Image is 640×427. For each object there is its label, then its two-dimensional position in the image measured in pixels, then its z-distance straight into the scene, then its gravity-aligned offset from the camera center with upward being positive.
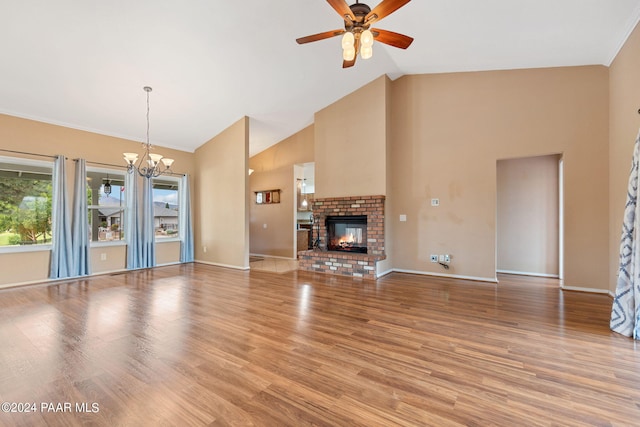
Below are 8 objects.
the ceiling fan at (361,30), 2.41 +1.75
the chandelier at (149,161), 4.08 +0.80
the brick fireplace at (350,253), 5.23 -0.59
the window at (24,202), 4.71 +0.23
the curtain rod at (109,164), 5.42 +1.01
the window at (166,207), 6.65 +0.18
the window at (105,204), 5.64 +0.21
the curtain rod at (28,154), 4.57 +1.04
